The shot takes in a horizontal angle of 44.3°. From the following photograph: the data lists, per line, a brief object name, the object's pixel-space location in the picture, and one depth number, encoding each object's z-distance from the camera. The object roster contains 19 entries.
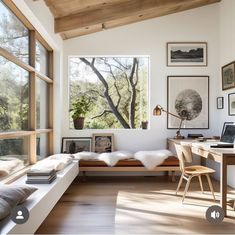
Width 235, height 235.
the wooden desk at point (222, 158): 3.09
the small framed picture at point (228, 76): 4.75
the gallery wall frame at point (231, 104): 4.72
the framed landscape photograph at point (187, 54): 5.45
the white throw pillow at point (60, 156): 4.48
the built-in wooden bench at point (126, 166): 4.79
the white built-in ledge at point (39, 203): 1.89
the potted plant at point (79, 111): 5.38
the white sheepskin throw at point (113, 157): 4.78
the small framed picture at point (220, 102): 5.17
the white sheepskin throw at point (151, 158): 4.74
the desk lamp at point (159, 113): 5.20
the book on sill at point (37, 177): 3.07
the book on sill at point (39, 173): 3.06
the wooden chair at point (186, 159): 3.77
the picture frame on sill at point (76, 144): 5.40
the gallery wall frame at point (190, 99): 5.45
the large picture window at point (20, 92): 3.09
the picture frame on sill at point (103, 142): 5.40
